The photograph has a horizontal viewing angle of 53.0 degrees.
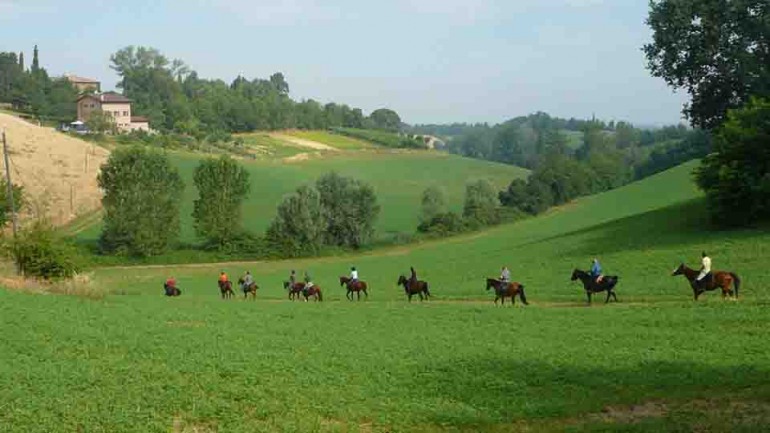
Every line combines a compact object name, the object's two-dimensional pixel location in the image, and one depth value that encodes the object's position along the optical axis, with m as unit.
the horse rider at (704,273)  30.00
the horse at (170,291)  41.50
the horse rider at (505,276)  34.45
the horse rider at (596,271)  32.74
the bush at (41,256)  36.72
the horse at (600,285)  31.81
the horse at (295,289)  39.74
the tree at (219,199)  71.88
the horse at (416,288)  37.06
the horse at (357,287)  39.00
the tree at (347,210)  75.00
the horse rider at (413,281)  37.00
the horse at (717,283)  29.64
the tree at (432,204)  88.12
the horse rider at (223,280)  41.97
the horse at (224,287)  42.03
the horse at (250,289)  41.28
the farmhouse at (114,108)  150.00
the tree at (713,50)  50.25
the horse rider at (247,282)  41.31
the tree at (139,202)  68.06
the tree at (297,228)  71.00
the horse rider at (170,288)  41.50
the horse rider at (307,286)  38.76
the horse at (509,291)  33.44
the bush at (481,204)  86.75
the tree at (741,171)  42.59
